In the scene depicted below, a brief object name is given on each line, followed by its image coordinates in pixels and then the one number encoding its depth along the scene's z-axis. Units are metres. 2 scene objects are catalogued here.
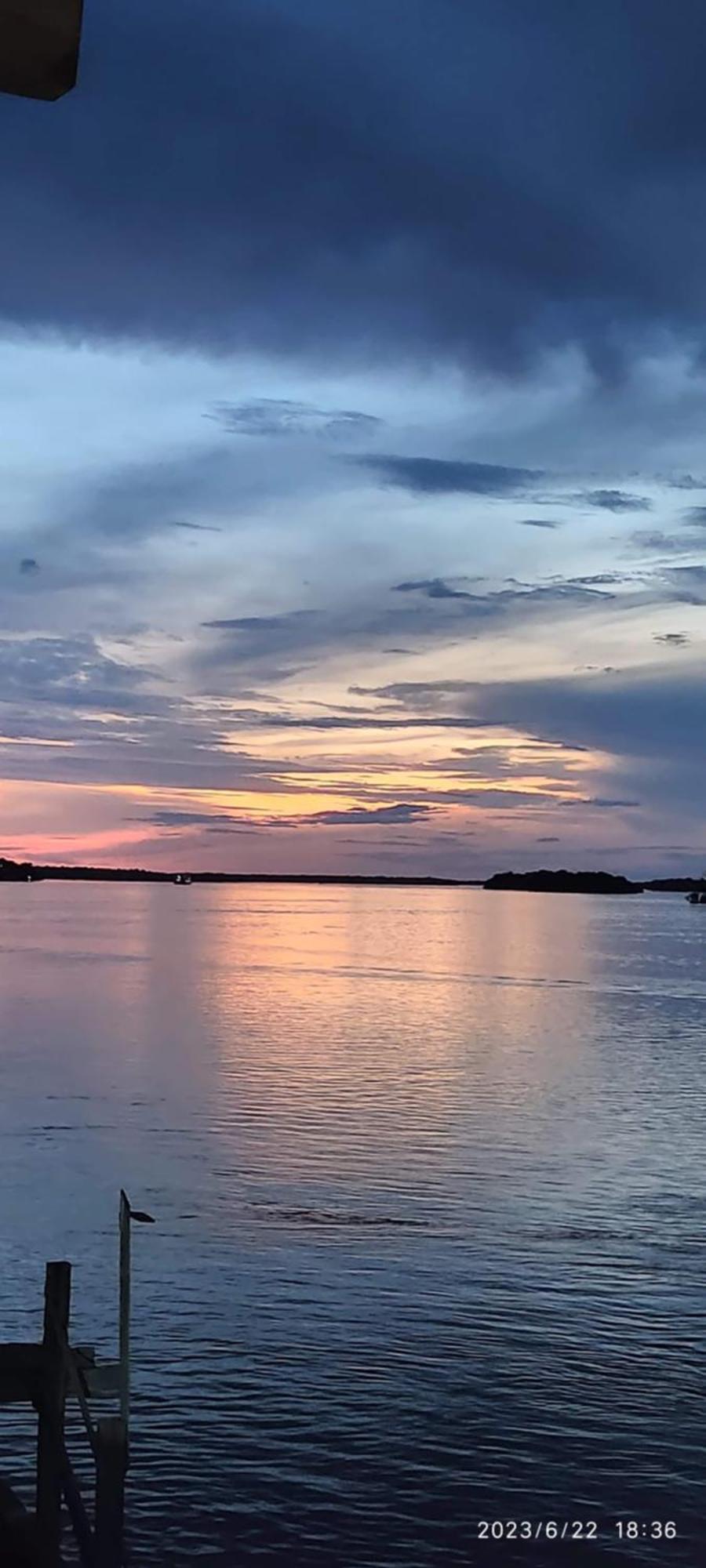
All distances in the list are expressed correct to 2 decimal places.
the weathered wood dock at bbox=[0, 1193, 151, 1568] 11.88
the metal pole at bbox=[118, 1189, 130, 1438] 14.61
